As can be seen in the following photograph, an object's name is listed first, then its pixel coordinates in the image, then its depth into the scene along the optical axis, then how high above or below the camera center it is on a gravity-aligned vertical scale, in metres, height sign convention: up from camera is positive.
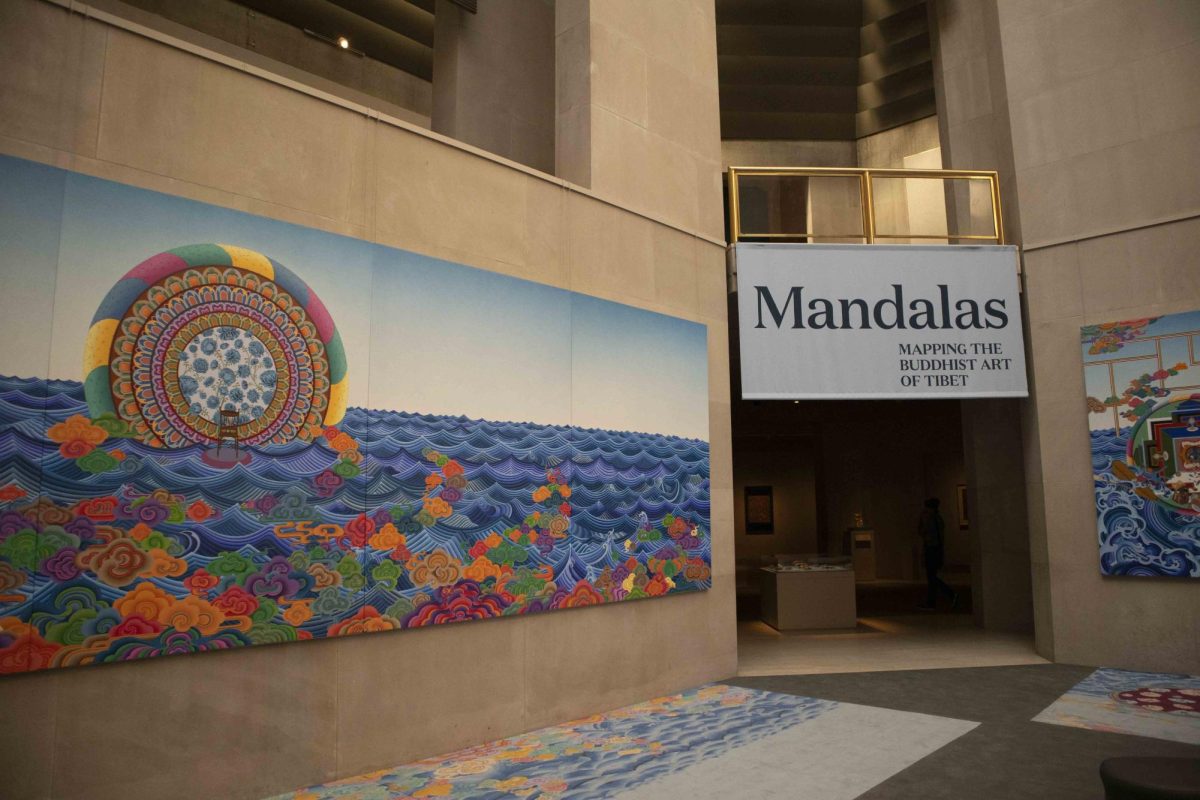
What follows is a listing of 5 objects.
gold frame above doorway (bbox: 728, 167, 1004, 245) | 8.92 +3.41
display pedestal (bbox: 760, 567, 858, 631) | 10.68 -1.49
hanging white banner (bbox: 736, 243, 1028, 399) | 8.68 +1.85
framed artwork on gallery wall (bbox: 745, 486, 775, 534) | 17.94 -0.52
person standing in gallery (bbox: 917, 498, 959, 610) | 12.76 -0.98
